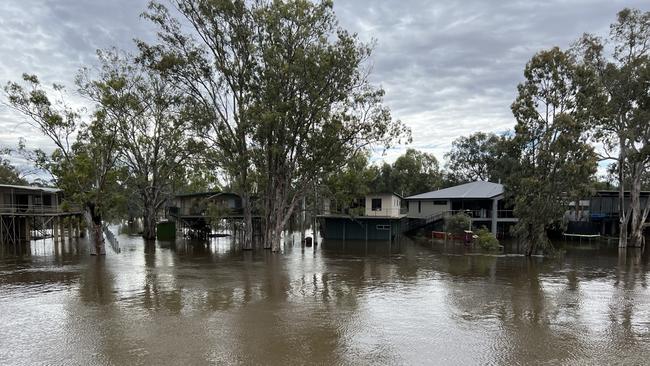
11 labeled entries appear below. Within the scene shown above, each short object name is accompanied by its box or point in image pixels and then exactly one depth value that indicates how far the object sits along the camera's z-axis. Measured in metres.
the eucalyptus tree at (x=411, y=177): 66.44
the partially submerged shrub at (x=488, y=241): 31.80
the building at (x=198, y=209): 42.16
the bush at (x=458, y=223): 40.34
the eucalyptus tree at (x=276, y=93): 27.72
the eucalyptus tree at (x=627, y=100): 31.09
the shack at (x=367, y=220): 42.03
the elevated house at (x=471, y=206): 42.44
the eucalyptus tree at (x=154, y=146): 34.84
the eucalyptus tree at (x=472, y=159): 67.31
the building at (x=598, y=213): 44.38
